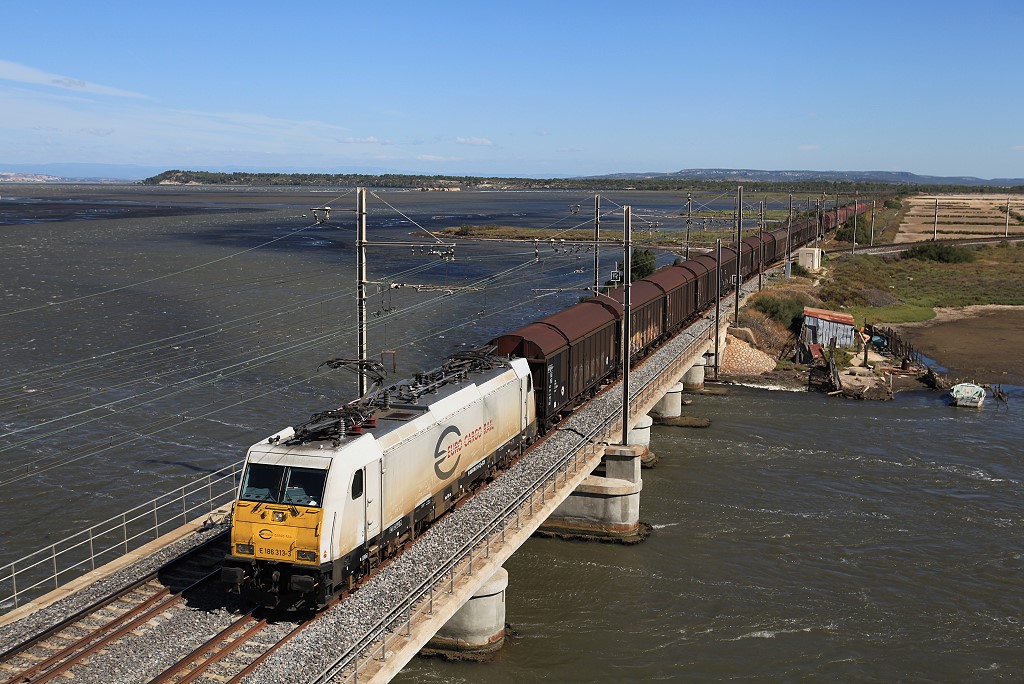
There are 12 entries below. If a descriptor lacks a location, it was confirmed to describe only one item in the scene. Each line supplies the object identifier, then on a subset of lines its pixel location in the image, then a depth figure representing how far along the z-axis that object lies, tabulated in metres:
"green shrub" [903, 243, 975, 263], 124.50
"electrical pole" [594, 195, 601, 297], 44.19
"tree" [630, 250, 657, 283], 87.84
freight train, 20.94
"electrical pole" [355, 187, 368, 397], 30.09
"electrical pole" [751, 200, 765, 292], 84.75
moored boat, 57.19
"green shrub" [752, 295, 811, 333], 76.50
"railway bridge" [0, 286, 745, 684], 19.73
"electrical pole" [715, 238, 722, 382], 60.33
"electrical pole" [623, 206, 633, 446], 34.69
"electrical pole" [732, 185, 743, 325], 64.16
